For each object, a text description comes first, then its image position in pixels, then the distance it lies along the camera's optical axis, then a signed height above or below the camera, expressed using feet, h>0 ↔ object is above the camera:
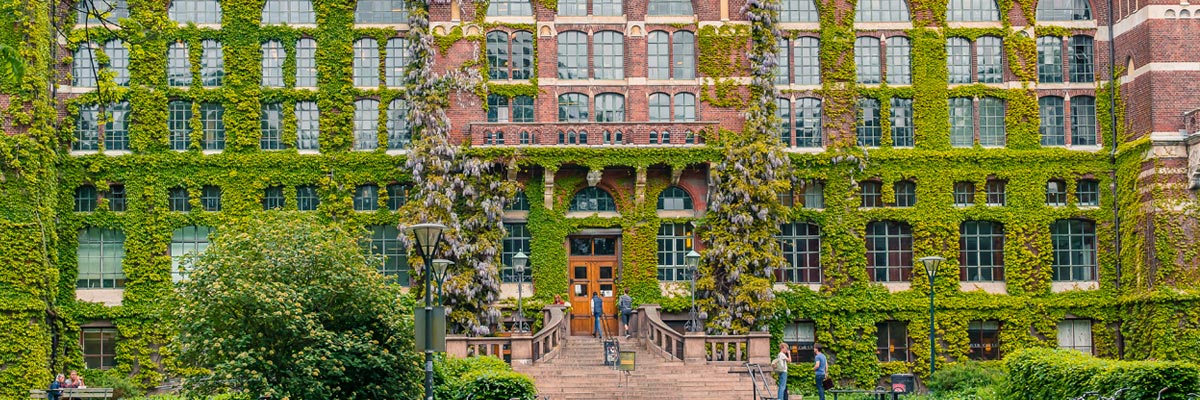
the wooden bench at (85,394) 125.29 -13.06
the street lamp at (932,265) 117.70 -3.11
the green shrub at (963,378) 131.85 -13.28
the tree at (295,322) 92.79 -5.48
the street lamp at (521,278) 135.11 -4.27
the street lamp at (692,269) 131.02 -3.62
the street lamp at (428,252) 80.89 -1.09
